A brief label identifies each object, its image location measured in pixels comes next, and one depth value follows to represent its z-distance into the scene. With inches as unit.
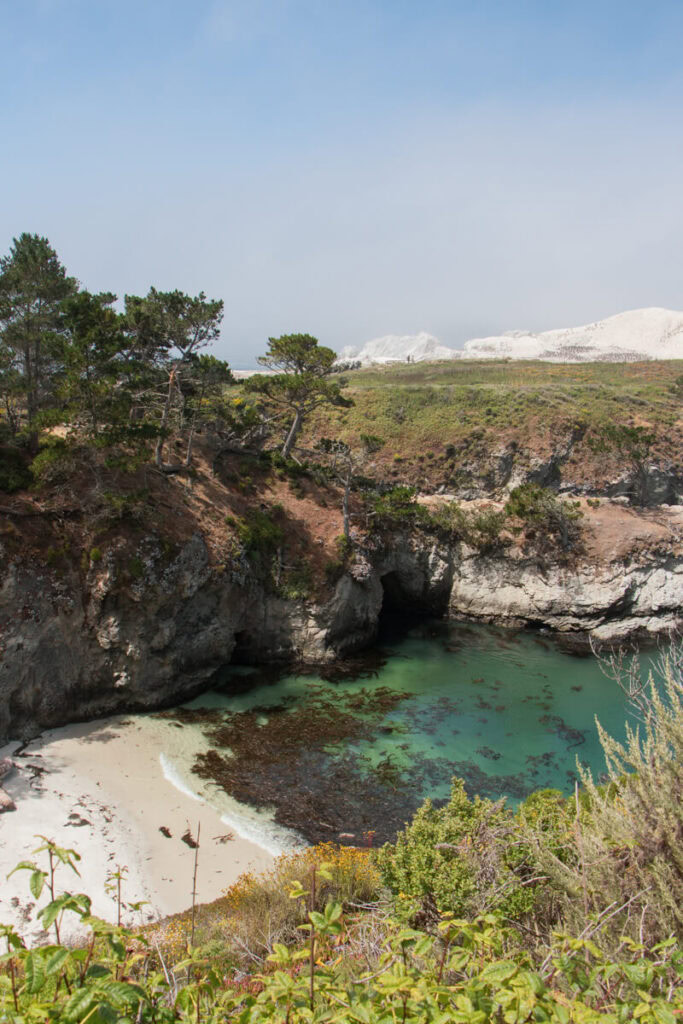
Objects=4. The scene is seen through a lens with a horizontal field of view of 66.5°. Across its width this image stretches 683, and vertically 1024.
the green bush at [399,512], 1338.6
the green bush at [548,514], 1384.1
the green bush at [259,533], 1085.8
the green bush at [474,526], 1374.3
